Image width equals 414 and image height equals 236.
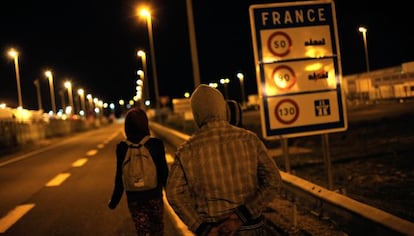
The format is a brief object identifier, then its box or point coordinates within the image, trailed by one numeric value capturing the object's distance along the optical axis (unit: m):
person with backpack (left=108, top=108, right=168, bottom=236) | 5.14
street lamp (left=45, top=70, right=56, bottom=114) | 61.75
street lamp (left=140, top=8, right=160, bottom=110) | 34.62
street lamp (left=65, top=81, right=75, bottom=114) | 79.76
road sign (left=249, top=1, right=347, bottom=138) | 7.39
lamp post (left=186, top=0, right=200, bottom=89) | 16.52
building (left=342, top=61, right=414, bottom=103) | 23.27
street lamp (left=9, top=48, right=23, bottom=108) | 43.97
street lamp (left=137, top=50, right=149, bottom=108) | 49.72
